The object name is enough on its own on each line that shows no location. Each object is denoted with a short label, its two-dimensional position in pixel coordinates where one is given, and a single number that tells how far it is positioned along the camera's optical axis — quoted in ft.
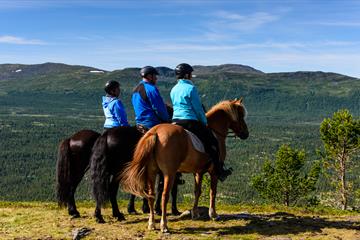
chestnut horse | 37.40
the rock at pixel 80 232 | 37.21
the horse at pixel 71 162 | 43.70
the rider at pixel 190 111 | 40.19
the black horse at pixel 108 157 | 39.91
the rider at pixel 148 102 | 41.14
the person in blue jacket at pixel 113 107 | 45.52
